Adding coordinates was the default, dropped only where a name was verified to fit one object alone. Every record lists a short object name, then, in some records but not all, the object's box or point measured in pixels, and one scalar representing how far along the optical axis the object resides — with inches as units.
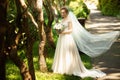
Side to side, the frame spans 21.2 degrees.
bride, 401.7
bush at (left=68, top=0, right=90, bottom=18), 1157.1
